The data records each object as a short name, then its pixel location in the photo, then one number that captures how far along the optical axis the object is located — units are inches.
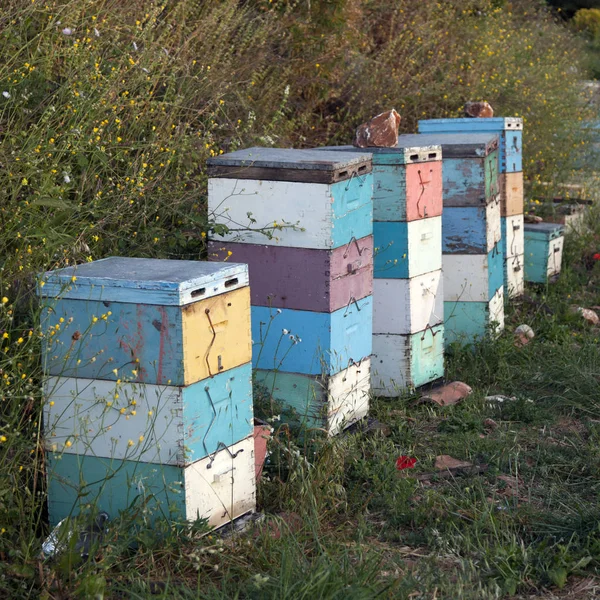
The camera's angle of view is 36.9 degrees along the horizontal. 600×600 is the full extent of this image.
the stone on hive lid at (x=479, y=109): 280.8
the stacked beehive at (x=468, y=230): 217.0
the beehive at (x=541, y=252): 290.8
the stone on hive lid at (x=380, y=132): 190.9
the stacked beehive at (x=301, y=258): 158.7
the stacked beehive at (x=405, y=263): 187.0
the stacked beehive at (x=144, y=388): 122.0
